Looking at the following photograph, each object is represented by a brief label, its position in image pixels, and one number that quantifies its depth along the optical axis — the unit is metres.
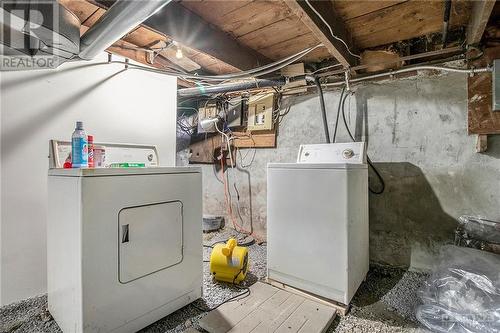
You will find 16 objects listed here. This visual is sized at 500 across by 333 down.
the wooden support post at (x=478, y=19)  1.30
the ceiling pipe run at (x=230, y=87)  2.61
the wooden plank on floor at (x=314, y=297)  1.62
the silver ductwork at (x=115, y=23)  1.16
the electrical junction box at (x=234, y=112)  3.14
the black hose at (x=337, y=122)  2.43
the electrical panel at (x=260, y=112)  2.88
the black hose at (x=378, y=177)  2.24
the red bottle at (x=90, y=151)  1.55
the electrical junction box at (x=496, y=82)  1.70
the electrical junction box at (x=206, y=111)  3.41
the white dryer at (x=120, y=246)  1.22
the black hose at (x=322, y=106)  2.38
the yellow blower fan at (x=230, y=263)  1.91
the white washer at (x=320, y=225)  1.61
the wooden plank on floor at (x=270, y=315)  1.46
